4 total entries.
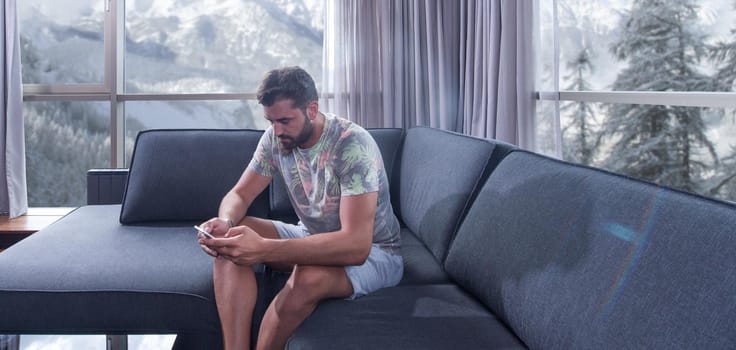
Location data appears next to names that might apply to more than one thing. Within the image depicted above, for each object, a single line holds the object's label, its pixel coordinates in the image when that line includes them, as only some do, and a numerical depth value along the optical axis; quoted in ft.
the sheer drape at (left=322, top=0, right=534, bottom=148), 12.00
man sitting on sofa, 5.34
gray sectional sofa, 3.14
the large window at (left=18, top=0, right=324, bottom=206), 14.21
